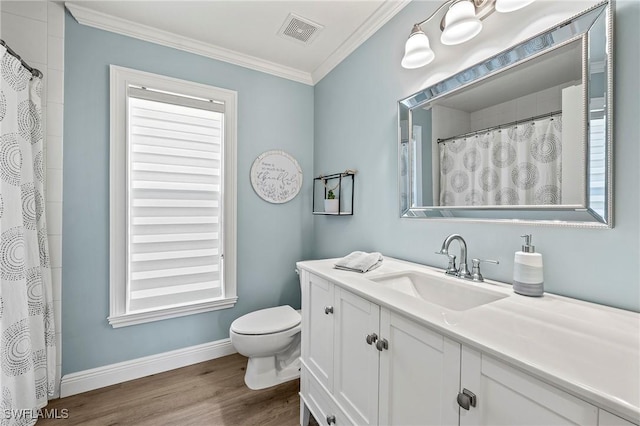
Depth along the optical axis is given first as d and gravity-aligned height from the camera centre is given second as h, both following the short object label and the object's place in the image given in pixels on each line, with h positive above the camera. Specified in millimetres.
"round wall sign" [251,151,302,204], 2312 +319
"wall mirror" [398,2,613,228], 845 +318
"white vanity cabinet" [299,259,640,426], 487 -370
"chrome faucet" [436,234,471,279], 1138 -184
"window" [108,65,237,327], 1835 +101
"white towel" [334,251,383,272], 1319 -252
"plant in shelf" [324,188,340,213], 2078 +68
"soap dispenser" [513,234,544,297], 910 -198
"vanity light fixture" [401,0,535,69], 997 +785
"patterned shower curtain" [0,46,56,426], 1255 -248
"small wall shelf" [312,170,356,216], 2020 +170
